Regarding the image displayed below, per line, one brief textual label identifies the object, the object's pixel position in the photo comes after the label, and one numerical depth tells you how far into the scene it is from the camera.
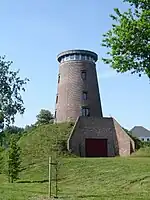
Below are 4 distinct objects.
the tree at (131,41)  16.50
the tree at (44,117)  61.53
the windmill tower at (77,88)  50.03
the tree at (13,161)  27.03
